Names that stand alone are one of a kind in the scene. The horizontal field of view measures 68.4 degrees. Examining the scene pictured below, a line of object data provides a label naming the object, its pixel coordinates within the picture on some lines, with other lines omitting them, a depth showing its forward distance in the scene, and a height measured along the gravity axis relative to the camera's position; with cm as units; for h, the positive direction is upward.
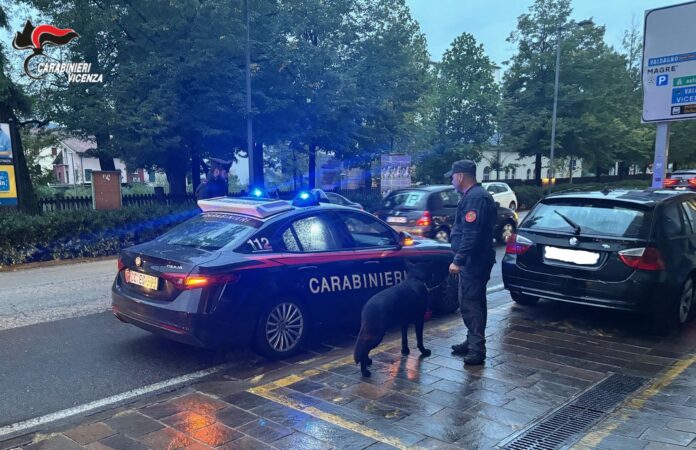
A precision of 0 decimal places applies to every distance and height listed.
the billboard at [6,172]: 1144 -5
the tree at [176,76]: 1480 +272
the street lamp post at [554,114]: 2419 +239
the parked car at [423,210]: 1097 -98
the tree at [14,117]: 1187 +134
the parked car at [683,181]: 2323 -85
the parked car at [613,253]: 519 -96
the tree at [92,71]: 1496 +316
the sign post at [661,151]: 1034 +23
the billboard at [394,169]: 1861 -13
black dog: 419 -121
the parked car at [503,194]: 1888 -109
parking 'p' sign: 970 +192
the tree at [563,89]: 2766 +417
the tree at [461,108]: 2639 +293
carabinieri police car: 429 -96
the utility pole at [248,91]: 1429 +221
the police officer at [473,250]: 442 -75
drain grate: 323 -175
